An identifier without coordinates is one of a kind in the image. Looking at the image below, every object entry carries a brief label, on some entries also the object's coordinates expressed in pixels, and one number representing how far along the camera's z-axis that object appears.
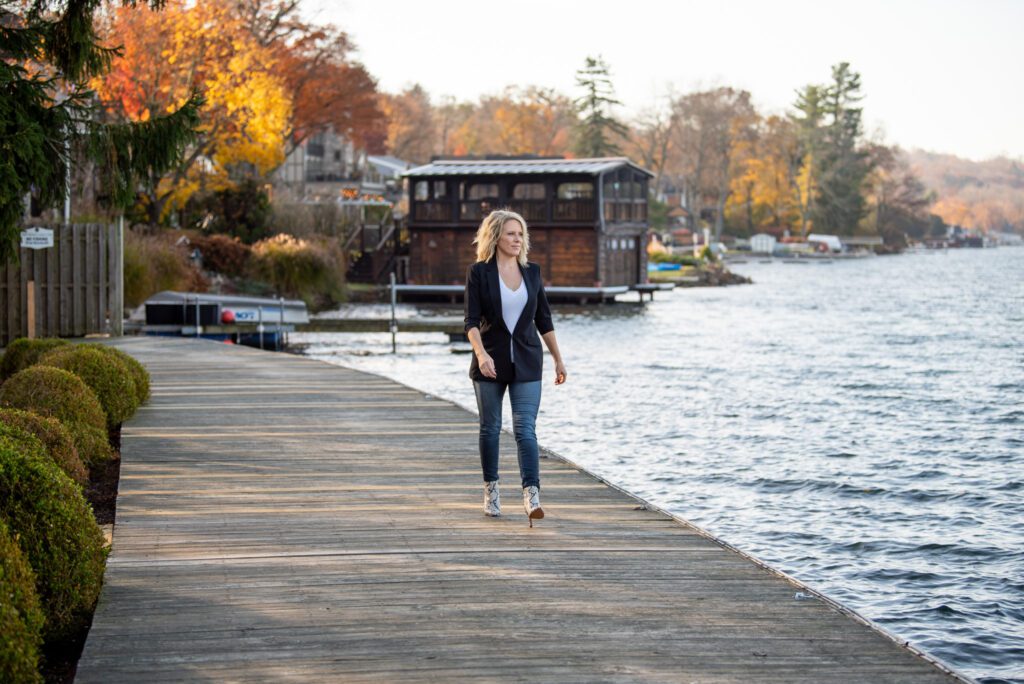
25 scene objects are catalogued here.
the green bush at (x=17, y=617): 5.46
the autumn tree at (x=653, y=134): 126.75
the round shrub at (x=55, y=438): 9.20
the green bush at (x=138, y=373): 14.64
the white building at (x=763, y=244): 130.38
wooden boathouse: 53.62
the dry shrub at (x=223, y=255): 43.75
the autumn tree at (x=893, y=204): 153.88
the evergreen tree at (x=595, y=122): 115.75
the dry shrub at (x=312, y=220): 52.28
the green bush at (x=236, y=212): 49.56
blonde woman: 8.84
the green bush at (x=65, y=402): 11.17
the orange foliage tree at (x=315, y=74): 60.66
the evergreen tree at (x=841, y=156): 135.50
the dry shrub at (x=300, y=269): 44.41
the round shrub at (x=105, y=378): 13.21
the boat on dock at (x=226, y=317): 30.31
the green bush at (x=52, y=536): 6.58
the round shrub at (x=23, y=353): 15.16
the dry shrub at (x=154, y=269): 34.34
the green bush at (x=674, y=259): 85.06
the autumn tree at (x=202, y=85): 44.41
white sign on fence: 22.42
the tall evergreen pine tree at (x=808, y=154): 133.88
